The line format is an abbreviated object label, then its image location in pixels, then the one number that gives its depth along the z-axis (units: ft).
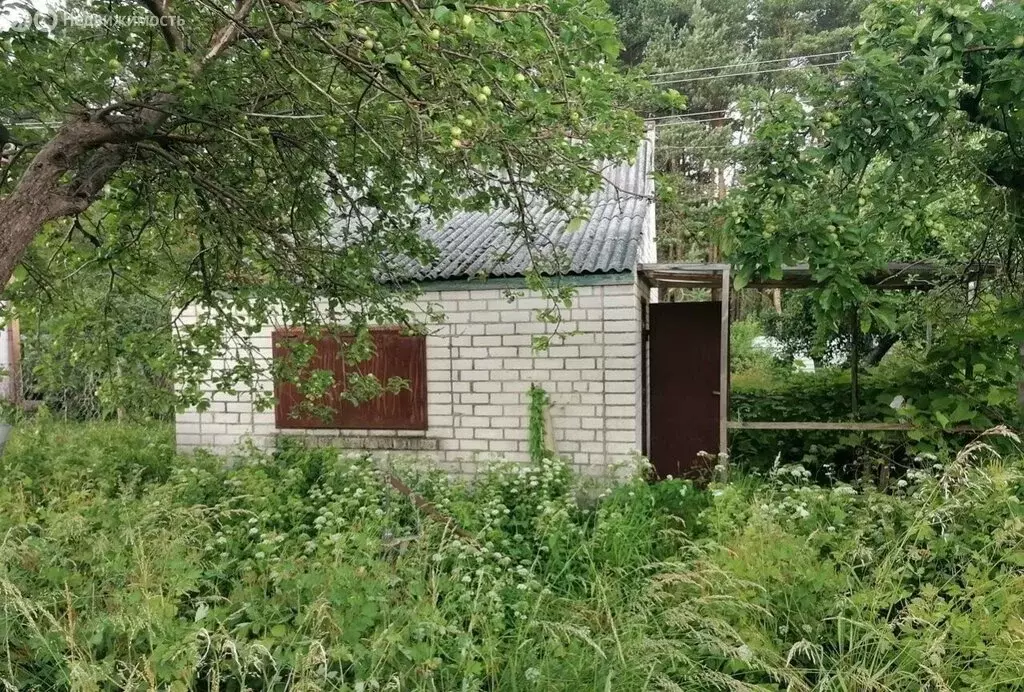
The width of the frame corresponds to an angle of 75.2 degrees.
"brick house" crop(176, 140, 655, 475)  19.93
